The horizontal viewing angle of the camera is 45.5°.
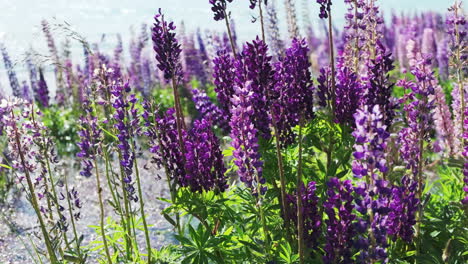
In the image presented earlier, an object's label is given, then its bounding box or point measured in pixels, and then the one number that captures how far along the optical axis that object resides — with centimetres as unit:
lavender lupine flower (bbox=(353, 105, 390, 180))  188
